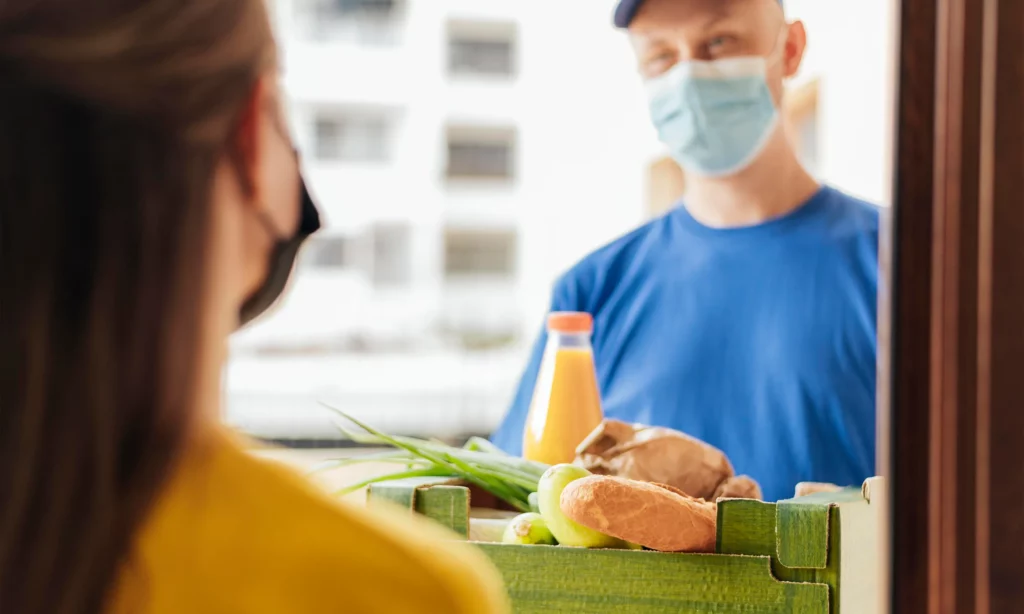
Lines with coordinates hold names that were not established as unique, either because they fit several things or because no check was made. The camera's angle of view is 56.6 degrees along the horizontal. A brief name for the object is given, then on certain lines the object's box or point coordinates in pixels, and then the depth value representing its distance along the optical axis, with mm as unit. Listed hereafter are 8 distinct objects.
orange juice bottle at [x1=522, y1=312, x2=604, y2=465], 915
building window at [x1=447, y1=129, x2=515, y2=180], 7039
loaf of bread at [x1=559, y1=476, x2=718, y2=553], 686
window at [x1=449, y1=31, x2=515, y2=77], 6668
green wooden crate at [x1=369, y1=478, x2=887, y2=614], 686
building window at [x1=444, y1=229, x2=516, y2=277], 6945
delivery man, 931
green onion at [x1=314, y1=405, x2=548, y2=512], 846
